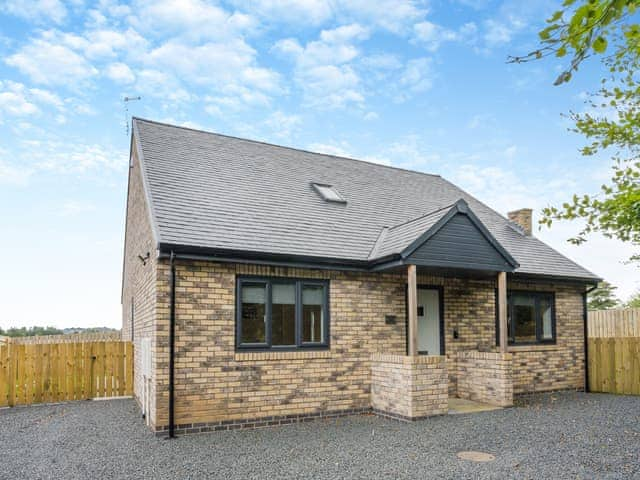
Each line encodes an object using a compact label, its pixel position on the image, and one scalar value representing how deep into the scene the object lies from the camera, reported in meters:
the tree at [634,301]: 29.06
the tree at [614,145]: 8.35
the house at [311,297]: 8.81
